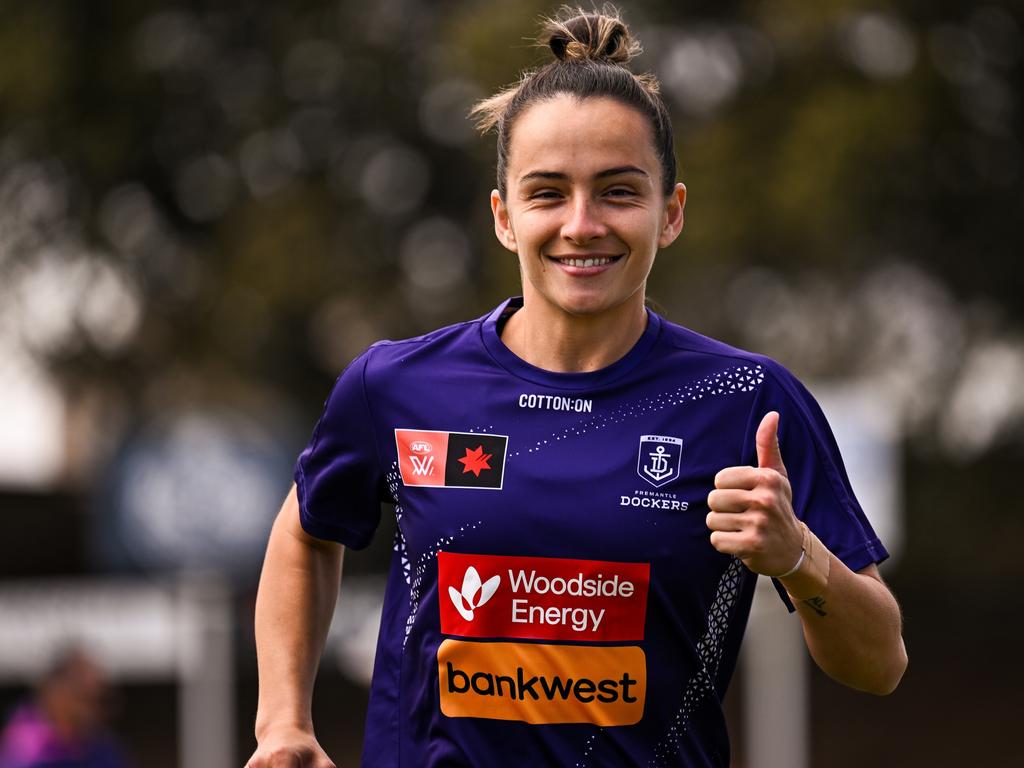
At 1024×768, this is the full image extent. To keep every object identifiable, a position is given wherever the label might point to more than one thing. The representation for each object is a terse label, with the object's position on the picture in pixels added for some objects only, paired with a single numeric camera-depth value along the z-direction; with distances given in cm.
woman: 601
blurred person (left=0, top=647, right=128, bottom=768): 1814
